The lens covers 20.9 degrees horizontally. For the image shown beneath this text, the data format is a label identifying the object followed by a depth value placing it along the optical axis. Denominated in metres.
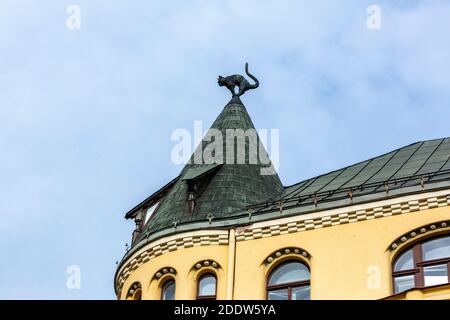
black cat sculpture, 40.15
